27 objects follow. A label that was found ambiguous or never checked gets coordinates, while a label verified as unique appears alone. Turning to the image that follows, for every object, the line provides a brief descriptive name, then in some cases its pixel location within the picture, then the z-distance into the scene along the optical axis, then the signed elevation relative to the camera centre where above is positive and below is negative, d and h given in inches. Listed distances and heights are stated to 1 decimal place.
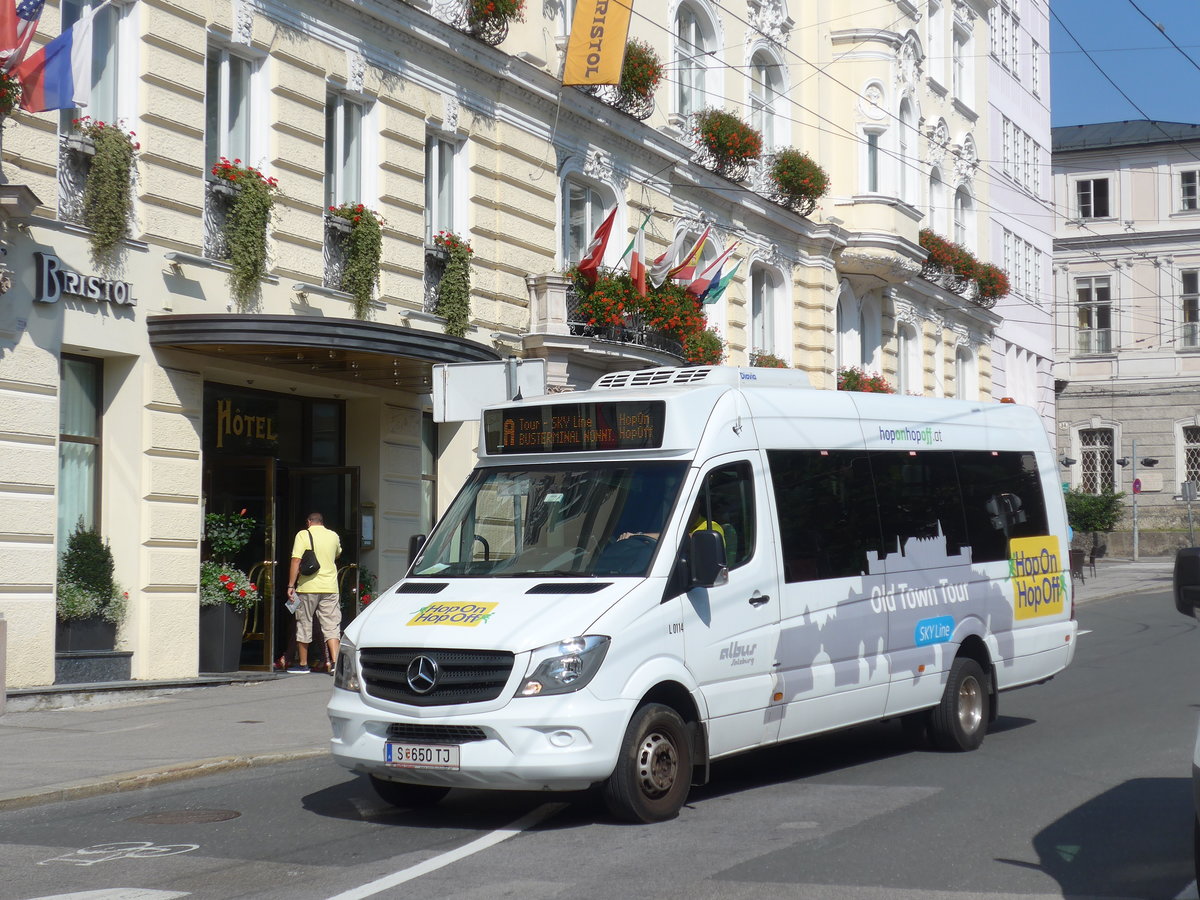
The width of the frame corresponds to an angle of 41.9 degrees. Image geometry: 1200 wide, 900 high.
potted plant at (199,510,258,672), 663.1 -33.8
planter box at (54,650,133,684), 586.6 -55.5
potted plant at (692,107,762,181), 1059.3 +260.0
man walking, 689.0 -29.1
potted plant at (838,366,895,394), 1290.6 +119.2
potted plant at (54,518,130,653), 591.5 -28.7
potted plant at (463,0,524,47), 810.8 +262.8
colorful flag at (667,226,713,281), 936.9 +152.6
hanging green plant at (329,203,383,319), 727.7 +125.0
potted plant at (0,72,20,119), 532.1 +146.0
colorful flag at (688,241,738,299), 952.3 +151.3
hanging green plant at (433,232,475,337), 799.1 +120.8
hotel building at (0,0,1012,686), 582.2 +118.1
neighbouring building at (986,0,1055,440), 1717.5 +370.7
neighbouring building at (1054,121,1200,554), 2388.0 +334.6
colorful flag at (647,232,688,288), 925.9 +152.3
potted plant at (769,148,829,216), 1171.9 +258.6
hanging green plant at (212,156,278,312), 658.2 +123.3
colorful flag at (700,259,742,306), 991.6 +147.8
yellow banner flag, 875.4 +270.6
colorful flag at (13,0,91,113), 531.2 +151.5
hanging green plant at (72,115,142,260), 587.2 +125.8
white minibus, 335.6 -18.5
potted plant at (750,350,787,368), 1131.3 +118.9
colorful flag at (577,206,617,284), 860.0 +150.6
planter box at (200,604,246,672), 663.1 -48.9
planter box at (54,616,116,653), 591.2 -43.6
